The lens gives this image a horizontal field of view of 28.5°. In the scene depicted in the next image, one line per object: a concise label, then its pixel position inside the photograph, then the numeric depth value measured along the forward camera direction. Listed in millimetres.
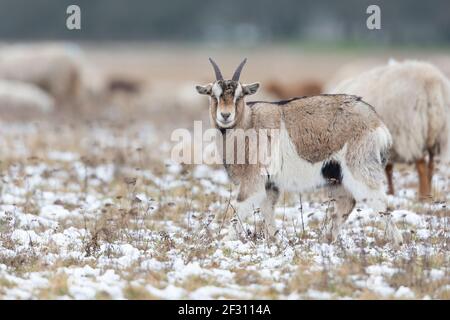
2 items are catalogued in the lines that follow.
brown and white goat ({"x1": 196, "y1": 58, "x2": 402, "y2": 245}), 7602
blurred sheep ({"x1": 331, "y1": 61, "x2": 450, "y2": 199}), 10078
